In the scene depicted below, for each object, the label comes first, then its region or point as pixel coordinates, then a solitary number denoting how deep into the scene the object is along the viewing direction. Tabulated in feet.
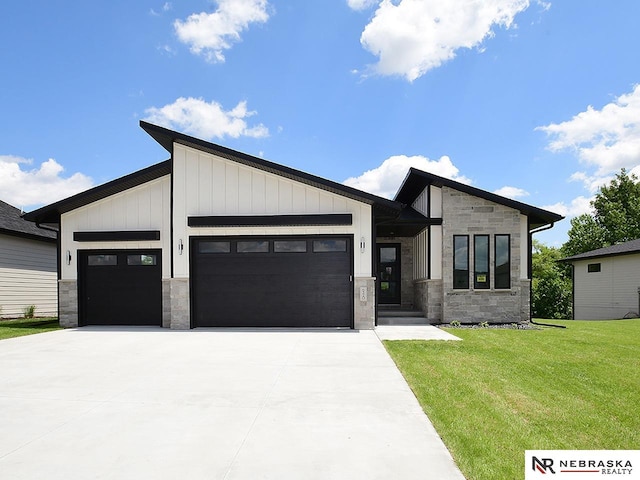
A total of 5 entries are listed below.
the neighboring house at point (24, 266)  50.26
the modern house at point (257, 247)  36.99
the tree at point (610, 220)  124.26
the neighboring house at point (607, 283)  64.18
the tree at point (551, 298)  97.49
